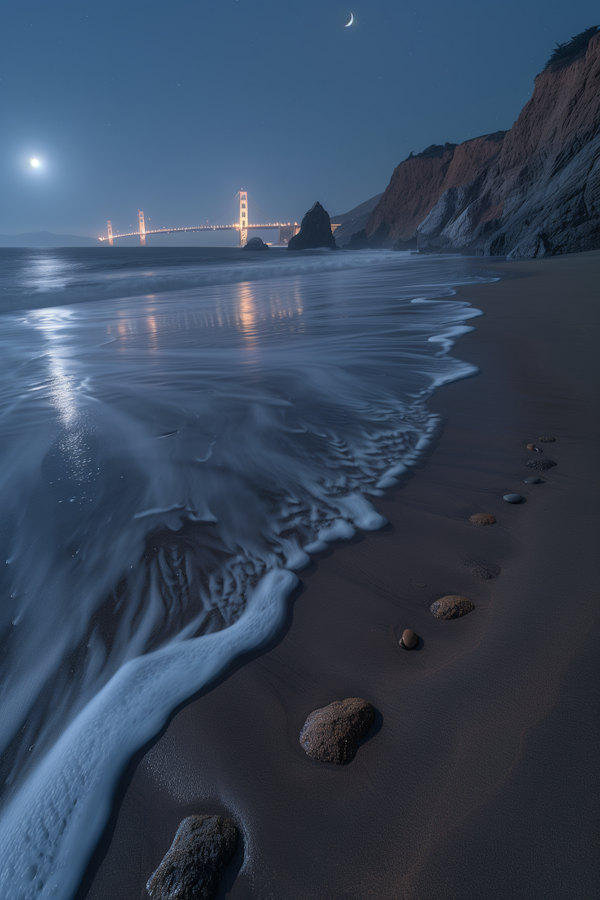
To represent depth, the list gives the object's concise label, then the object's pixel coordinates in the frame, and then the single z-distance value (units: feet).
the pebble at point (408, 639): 3.43
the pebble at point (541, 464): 5.90
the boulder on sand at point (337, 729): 2.73
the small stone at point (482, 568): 4.10
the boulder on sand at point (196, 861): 2.20
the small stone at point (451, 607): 3.67
